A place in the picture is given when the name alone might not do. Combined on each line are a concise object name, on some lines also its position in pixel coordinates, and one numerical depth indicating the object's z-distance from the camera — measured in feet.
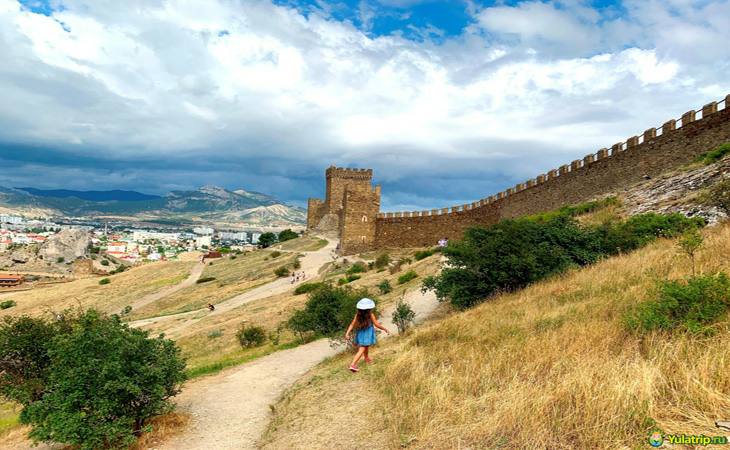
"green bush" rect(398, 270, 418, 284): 73.79
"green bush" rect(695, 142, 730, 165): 54.95
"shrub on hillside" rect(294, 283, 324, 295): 80.75
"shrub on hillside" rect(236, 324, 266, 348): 53.11
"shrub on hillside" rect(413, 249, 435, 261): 99.10
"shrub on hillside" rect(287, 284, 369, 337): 50.06
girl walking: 27.99
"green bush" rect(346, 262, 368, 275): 99.91
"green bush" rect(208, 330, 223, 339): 62.54
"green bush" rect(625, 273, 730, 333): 18.56
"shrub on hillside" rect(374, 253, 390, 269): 101.25
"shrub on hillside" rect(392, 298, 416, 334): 37.81
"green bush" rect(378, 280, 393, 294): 69.00
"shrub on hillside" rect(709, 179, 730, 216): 40.19
